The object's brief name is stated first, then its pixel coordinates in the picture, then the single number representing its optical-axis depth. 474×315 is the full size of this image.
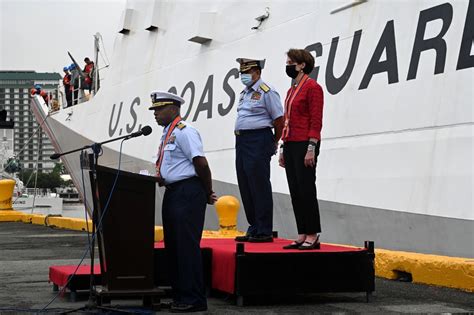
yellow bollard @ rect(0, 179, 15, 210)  19.51
